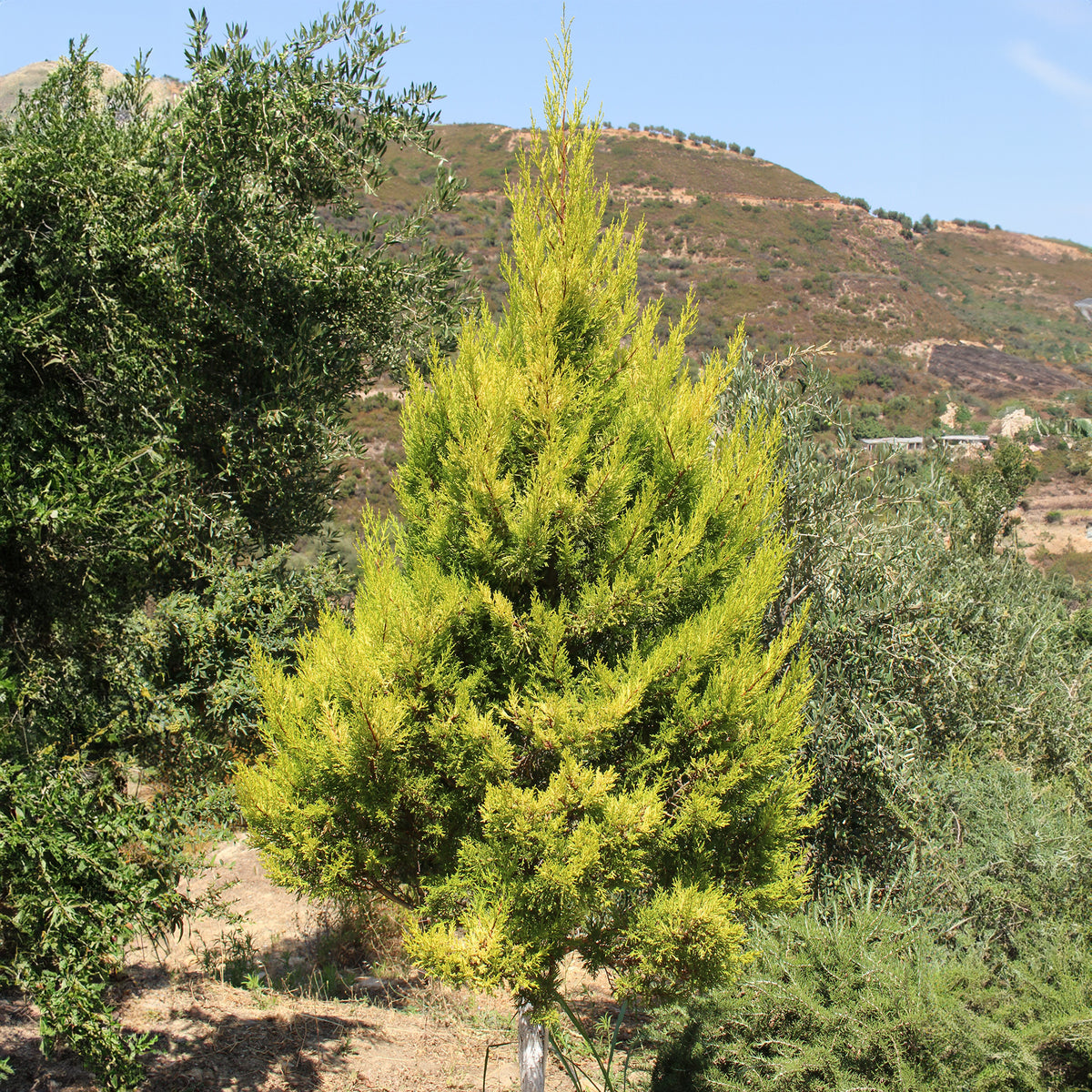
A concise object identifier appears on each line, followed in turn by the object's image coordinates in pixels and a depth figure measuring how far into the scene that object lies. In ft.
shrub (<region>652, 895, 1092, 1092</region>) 15.65
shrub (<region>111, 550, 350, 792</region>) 16.84
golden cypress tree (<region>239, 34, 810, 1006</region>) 13.09
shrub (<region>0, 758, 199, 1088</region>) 11.10
